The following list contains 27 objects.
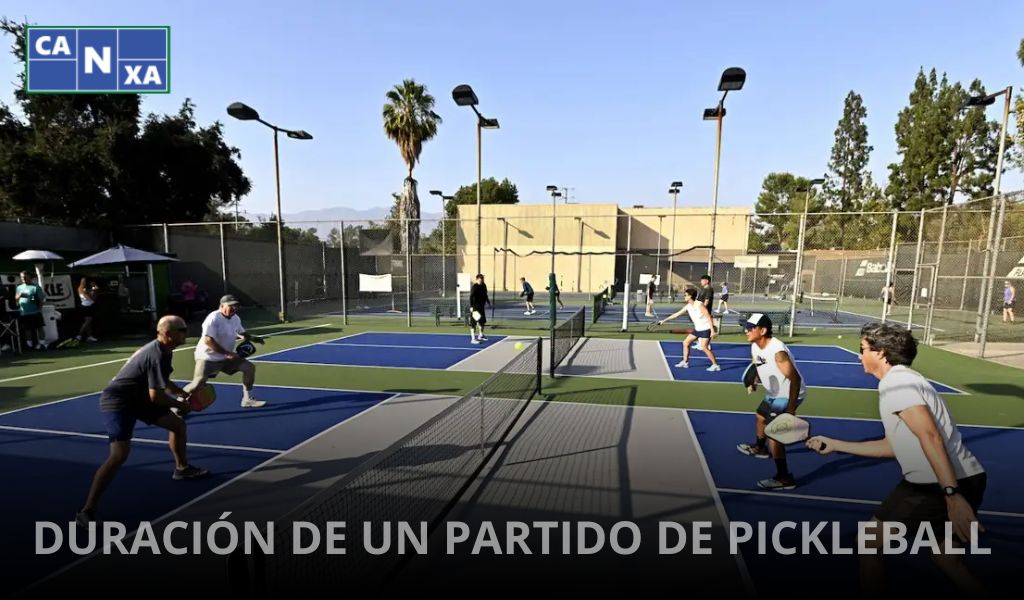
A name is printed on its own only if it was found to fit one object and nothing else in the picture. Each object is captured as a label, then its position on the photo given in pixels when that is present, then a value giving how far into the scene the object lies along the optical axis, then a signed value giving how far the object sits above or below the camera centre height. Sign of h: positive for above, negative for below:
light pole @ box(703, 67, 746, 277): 12.91 +5.22
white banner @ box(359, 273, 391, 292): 18.75 -0.94
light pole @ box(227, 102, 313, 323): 14.83 +4.58
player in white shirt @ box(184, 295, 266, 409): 7.05 -1.36
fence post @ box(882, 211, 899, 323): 14.29 +0.22
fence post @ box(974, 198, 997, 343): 12.18 +0.42
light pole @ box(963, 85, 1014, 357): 11.77 +0.83
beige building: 38.66 +2.18
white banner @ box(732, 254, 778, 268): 20.80 +0.36
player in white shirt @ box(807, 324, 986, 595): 2.58 -1.09
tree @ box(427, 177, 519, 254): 65.22 +9.76
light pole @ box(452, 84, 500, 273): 13.65 +4.87
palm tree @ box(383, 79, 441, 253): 32.62 +9.84
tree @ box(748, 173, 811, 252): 57.23 +8.02
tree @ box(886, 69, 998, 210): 37.28 +10.14
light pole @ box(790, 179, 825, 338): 14.23 +0.51
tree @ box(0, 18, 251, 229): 20.94 +4.39
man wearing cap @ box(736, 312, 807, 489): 5.11 -1.24
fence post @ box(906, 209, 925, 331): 13.48 +0.22
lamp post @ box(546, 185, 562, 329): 12.14 -0.83
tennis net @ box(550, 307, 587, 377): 11.79 -2.09
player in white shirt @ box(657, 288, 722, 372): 10.65 -1.29
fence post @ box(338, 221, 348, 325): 16.92 +0.03
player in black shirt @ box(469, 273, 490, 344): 14.97 -1.38
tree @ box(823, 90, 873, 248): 55.97 +13.77
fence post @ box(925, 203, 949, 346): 13.52 -0.67
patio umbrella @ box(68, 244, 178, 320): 14.23 -0.10
